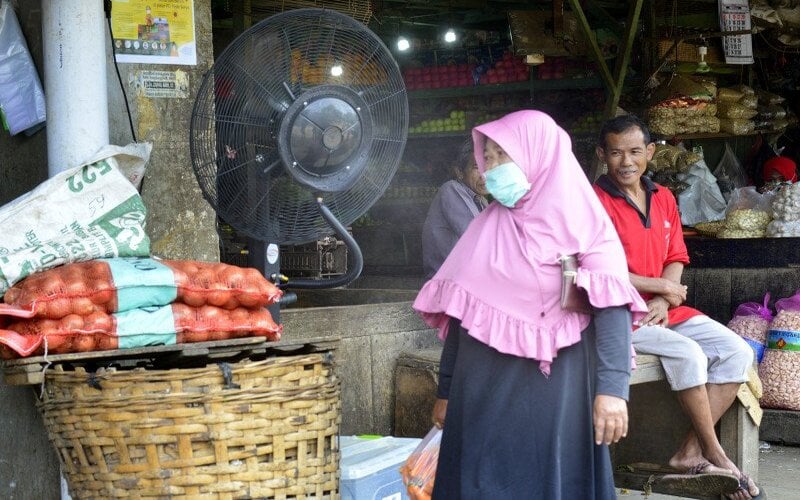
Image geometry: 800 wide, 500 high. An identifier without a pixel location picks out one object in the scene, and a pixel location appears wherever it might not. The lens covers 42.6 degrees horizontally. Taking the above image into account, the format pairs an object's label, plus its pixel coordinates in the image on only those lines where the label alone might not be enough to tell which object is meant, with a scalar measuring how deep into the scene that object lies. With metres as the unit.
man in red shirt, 4.59
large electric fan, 3.26
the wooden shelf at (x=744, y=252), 7.09
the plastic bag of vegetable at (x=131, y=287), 2.77
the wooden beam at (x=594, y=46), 7.62
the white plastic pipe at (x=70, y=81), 3.41
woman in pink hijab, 2.85
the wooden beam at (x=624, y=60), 7.73
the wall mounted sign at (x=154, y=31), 3.88
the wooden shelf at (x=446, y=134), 10.42
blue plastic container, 3.52
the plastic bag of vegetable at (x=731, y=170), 9.58
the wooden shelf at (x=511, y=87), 9.56
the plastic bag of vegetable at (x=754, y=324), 6.55
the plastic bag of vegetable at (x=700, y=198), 8.75
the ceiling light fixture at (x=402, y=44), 10.66
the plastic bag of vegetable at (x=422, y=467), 3.44
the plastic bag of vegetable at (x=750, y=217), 7.82
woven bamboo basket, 2.67
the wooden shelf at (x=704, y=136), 8.98
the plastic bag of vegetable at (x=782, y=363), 6.30
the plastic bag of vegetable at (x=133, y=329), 2.74
